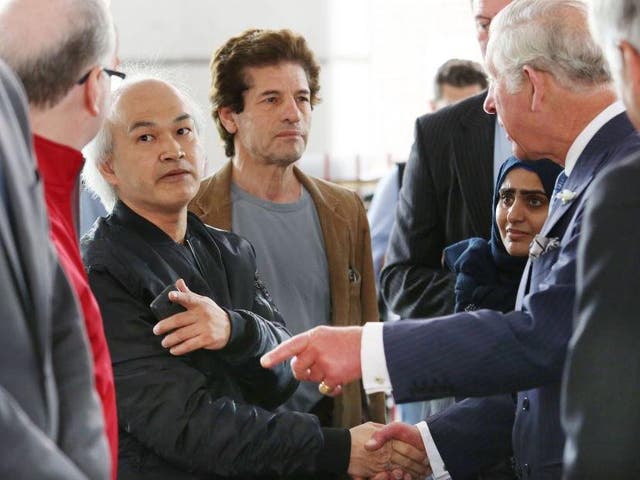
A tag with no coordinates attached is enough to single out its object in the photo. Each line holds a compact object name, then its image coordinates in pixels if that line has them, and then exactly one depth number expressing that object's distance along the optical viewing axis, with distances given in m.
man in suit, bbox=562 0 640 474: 1.43
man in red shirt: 1.76
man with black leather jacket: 2.33
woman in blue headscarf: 2.79
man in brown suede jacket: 3.30
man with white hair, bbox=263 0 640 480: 2.06
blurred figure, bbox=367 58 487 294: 4.86
